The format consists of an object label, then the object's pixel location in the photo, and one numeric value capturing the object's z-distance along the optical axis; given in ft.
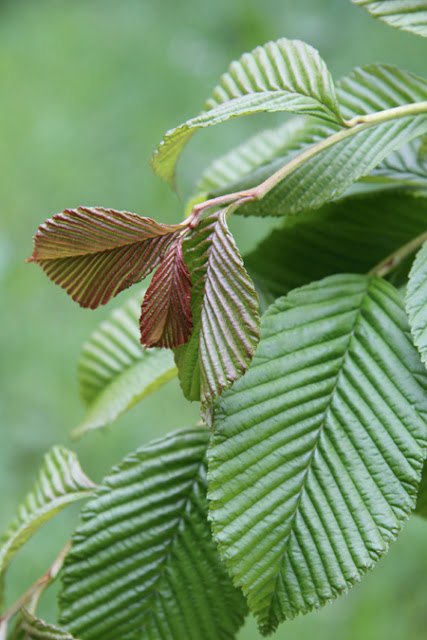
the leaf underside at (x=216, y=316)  2.67
